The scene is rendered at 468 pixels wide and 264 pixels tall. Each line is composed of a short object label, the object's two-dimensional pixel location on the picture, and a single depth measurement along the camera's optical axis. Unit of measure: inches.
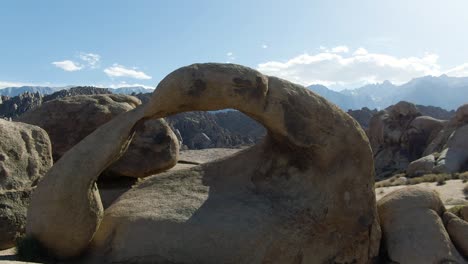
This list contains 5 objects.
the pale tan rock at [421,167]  1051.9
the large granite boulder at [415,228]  269.7
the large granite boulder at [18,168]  240.8
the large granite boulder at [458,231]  284.4
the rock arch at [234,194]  221.6
